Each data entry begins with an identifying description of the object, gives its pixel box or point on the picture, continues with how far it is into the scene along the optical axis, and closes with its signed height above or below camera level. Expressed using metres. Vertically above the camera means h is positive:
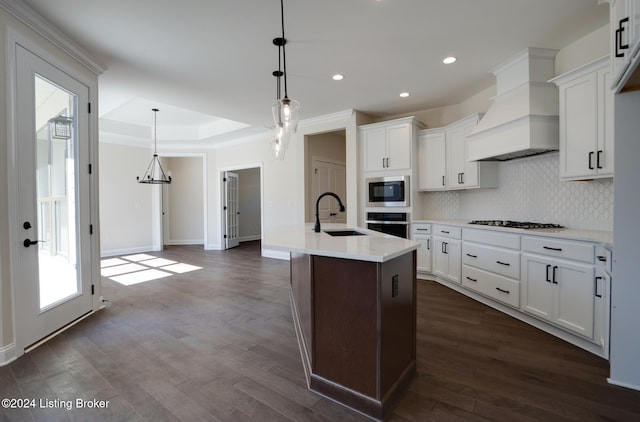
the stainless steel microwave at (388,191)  4.62 +0.20
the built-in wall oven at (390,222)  4.63 -0.30
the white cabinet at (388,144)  4.59 +0.97
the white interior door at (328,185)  6.07 +0.42
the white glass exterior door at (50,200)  2.32 +0.05
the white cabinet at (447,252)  3.81 -0.68
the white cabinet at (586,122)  2.37 +0.69
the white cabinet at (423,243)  4.37 -0.59
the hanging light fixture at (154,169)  6.86 +0.88
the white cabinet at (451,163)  3.93 +0.60
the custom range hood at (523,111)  2.92 +0.97
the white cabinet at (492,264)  2.96 -0.68
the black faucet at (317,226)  2.79 -0.21
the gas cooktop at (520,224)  3.00 -0.24
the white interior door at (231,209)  7.58 -0.12
